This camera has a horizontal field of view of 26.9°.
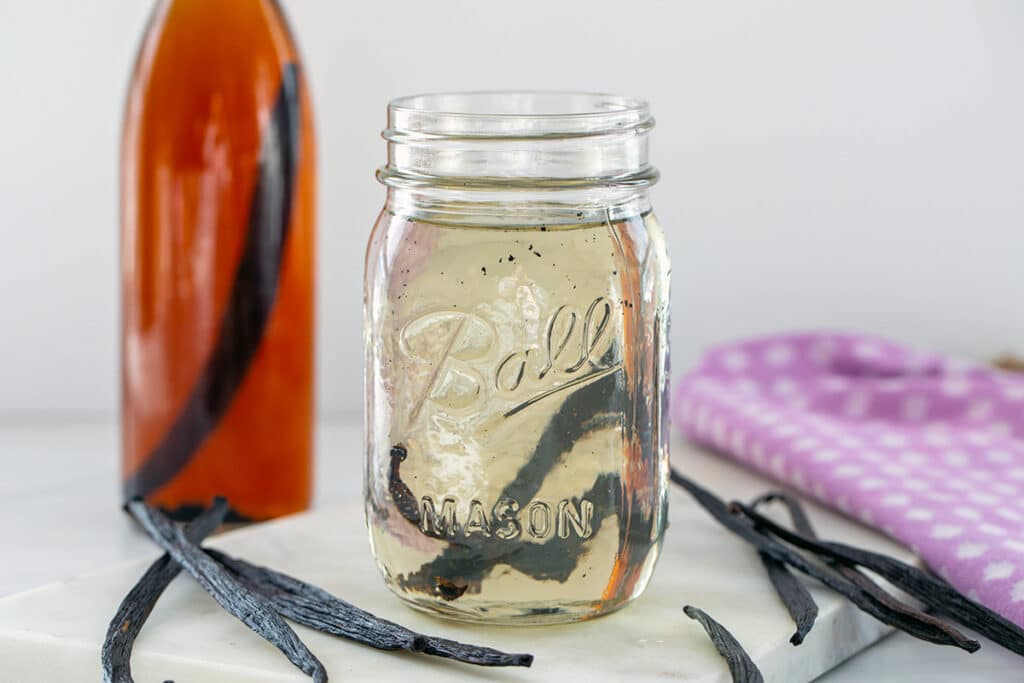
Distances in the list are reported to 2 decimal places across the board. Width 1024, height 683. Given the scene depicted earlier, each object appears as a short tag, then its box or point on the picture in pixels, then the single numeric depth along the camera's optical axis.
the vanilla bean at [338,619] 0.51
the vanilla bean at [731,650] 0.51
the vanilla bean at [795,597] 0.53
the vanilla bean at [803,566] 0.54
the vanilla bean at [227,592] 0.51
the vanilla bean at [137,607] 0.51
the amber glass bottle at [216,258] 0.65
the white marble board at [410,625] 0.51
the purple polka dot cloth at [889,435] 0.59
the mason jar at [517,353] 0.52
